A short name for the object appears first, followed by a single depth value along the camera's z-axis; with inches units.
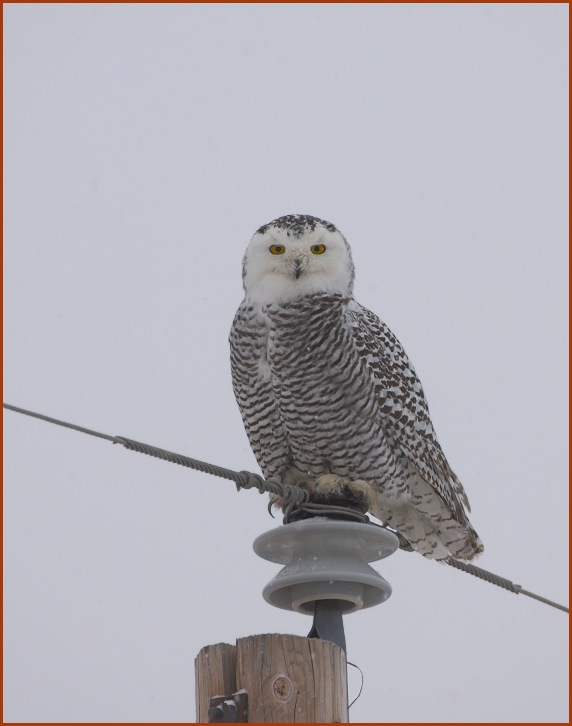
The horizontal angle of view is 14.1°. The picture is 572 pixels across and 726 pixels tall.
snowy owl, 548.4
